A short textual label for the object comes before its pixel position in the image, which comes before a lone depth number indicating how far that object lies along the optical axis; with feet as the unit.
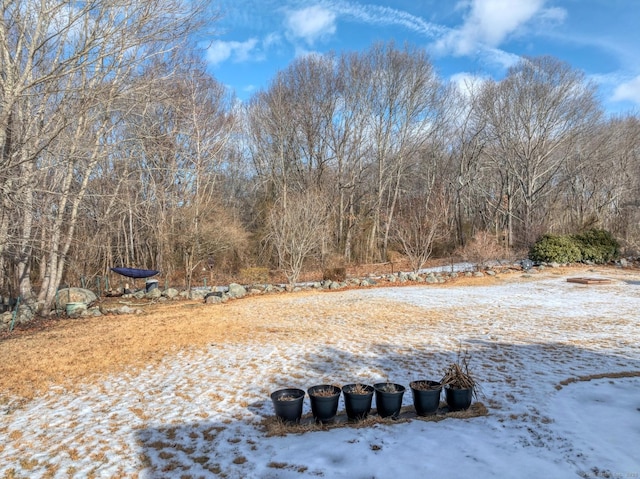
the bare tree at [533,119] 76.95
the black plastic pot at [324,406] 12.88
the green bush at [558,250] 58.03
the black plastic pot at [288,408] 12.93
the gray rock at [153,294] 43.78
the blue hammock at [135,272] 45.68
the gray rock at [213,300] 41.19
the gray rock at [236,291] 44.86
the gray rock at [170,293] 43.92
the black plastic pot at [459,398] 13.55
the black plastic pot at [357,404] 13.14
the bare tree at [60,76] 19.54
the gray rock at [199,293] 43.52
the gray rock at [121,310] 35.78
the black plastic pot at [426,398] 13.30
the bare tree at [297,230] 48.42
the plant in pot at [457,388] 13.57
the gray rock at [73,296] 38.09
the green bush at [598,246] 59.52
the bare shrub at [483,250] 57.36
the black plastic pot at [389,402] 13.15
